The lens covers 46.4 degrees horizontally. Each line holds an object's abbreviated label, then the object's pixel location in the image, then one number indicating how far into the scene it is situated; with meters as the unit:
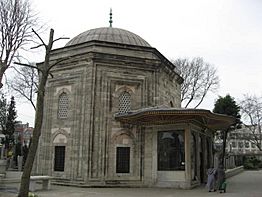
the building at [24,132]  46.16
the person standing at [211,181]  14.85
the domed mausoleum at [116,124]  16.12
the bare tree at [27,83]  29.78
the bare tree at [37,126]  10.70
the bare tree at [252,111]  36.19
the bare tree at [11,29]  15.66
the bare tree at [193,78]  31.39
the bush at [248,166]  35.94
